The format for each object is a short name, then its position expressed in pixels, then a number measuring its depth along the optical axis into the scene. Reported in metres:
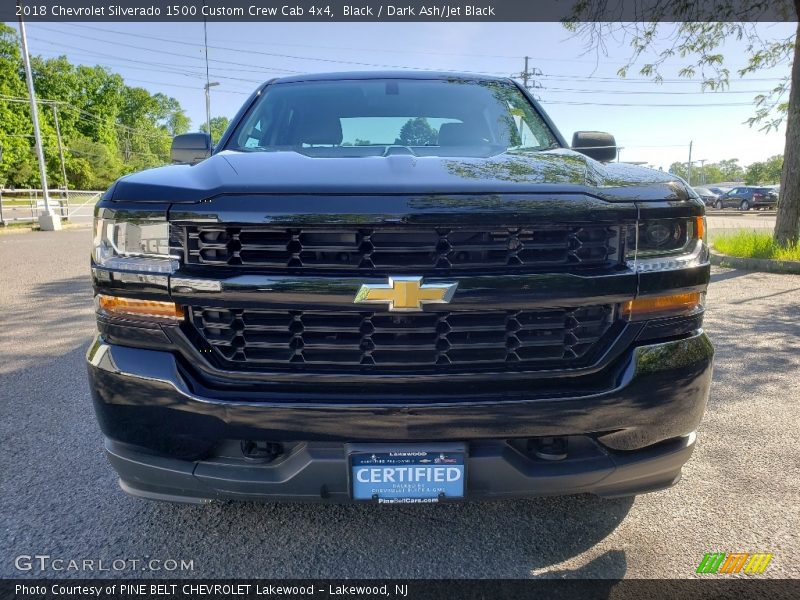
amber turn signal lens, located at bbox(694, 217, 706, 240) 1.89
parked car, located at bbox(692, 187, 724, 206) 36.94
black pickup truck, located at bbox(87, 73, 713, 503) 1.71
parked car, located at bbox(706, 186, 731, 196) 38.17
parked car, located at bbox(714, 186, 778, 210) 33.53
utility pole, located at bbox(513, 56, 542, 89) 43.72
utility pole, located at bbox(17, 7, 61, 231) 18.61
